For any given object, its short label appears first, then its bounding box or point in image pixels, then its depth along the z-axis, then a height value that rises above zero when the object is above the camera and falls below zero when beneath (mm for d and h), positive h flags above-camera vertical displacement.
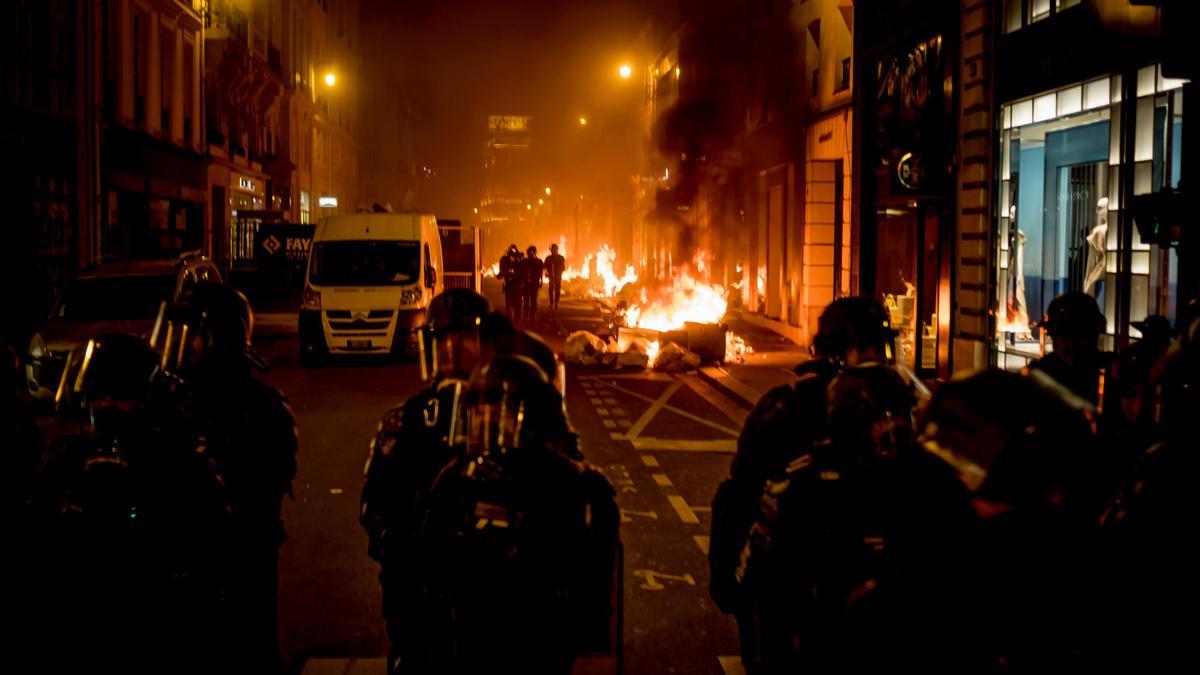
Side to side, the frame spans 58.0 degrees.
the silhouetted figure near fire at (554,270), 31234 +83
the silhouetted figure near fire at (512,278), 26281 -135
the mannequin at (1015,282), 14477 -85
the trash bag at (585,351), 18516 -1341
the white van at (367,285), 17578 -226
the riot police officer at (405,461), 3896 -691
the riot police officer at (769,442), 3801 -593
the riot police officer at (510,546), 3027 -773
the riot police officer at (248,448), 4258 -707
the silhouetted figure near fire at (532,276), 26141 -84
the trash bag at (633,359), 18141 -1437
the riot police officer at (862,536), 2648 -690
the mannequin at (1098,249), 12602 +327
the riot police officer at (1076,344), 4816 -302
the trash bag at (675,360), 17797 -1427
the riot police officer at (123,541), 3145 -807
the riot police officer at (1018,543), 2516 -633
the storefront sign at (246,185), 38281 +3166
